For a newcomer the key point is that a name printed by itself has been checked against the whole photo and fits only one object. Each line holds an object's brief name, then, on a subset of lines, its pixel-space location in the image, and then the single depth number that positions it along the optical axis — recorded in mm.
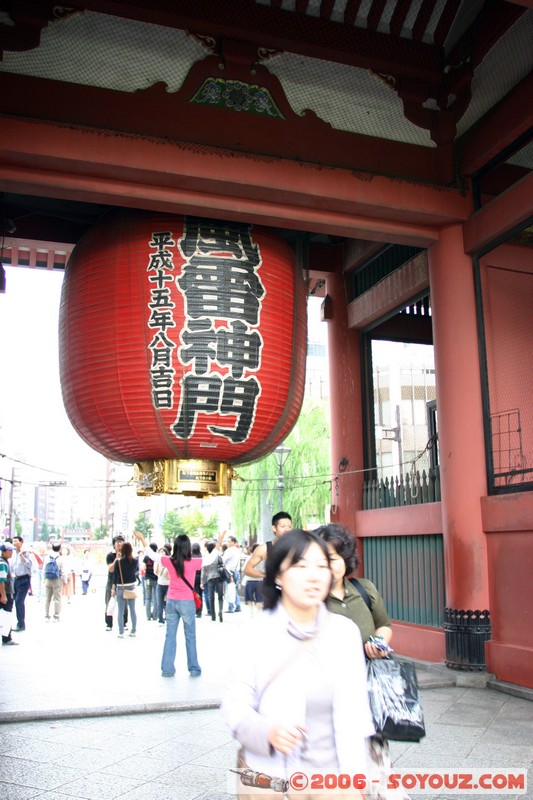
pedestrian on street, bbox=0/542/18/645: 8891
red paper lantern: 6859
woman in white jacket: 2039
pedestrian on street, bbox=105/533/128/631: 11955
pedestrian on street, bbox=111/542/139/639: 11473
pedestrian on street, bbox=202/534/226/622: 13641
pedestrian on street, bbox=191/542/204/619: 11198
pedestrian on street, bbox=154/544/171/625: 12461
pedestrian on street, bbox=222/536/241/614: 15289
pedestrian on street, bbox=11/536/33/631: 11797
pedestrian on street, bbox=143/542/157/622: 14328
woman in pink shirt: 7527
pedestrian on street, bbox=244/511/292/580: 5145
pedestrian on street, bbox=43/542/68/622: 13374
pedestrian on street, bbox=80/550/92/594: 26328
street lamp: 18006
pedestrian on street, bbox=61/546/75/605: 14578
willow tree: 22219
